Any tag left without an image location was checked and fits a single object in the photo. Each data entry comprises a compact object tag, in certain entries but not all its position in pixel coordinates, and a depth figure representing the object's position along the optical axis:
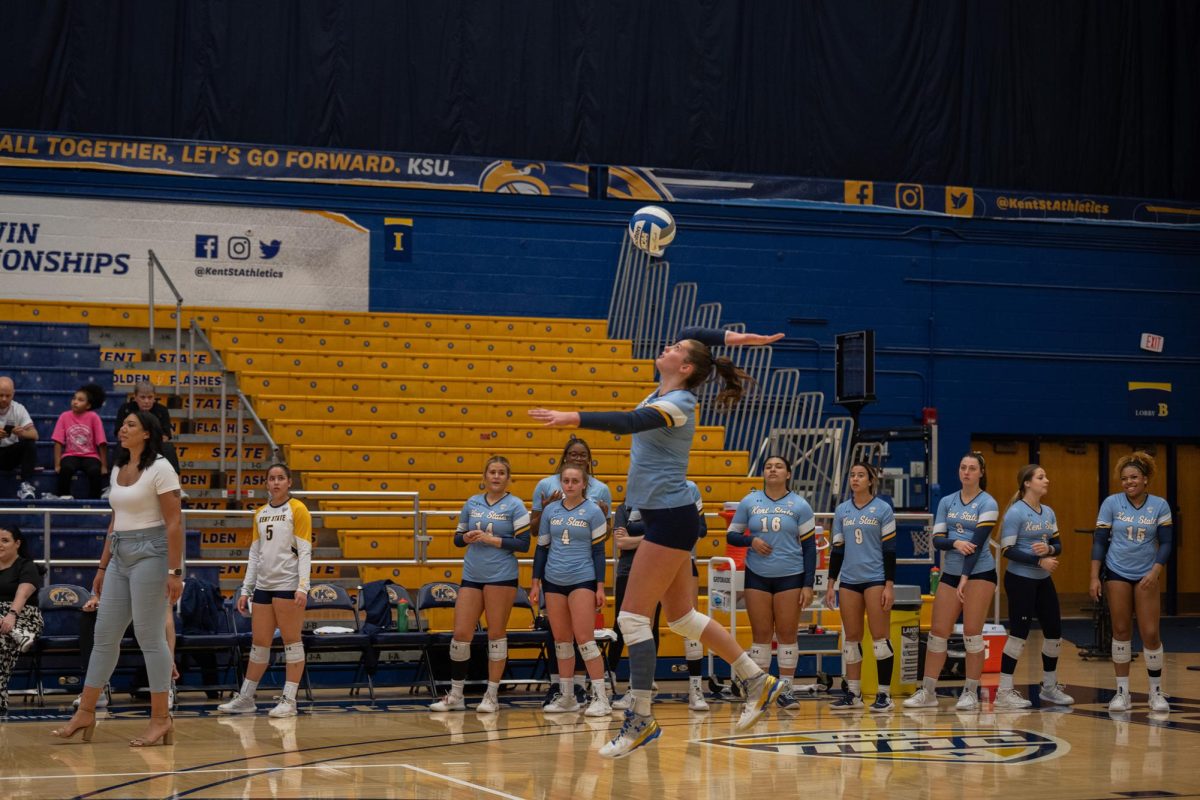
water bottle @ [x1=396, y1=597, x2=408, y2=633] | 11.81
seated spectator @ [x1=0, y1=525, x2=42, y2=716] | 10.28
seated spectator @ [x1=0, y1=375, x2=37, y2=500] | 13.77
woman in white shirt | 8.40
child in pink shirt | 13.80
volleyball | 12.68
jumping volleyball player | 7.07
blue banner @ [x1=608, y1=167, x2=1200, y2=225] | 20.05
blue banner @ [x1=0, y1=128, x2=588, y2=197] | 17.94
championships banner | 17.77
